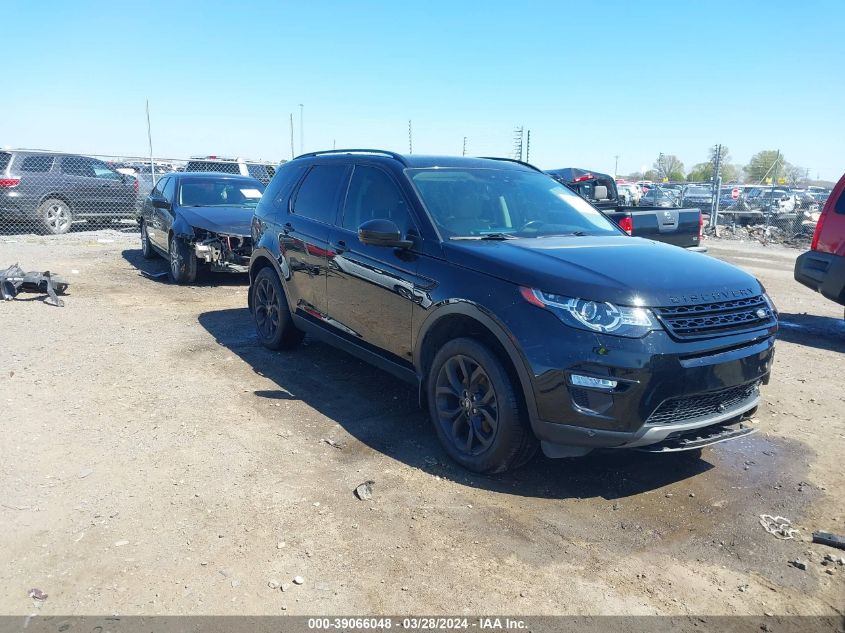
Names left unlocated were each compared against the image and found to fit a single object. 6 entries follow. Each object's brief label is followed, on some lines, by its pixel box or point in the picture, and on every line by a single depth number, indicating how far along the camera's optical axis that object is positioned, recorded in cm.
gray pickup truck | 890
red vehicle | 721
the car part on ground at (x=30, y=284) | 816
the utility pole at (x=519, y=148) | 1915
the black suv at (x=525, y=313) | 329
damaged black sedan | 913
